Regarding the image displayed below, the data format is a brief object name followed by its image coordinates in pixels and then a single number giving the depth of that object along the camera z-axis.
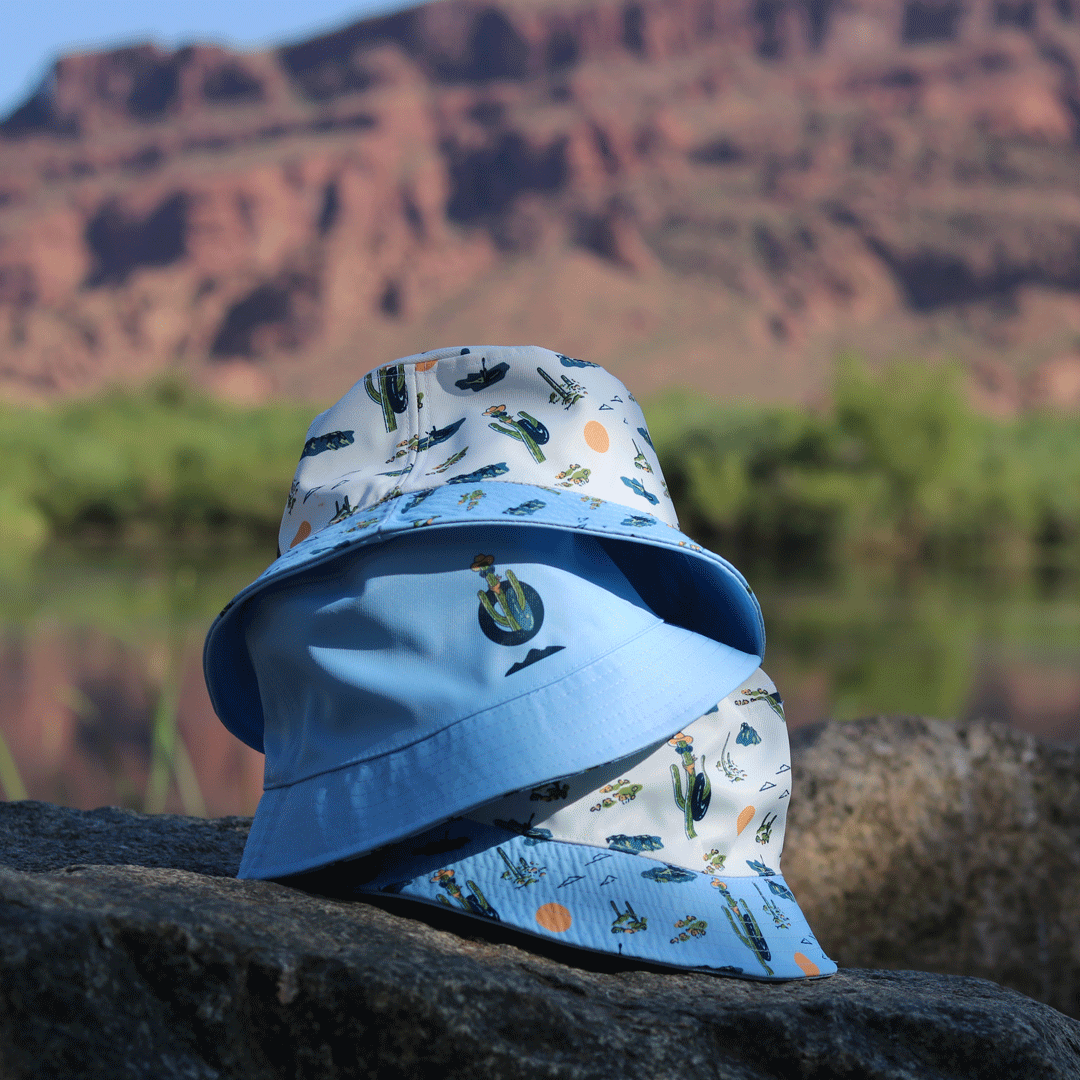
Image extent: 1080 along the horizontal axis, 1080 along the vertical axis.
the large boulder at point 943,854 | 2.13
